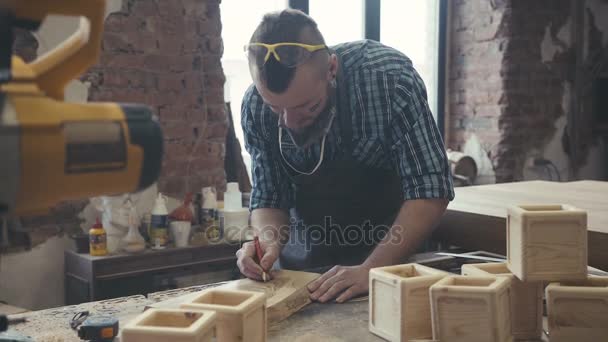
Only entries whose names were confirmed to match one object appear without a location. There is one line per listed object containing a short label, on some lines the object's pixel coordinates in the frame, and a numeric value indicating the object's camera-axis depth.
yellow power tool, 0.71
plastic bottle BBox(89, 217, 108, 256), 3.04
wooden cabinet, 2.96
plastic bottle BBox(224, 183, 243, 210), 3.49
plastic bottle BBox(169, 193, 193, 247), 3.23
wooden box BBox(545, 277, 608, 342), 1.35
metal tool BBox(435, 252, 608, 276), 1.95
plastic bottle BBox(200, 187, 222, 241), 3.35
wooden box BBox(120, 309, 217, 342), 1.12
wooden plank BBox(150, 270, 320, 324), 1.55
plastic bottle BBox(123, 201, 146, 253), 3.09
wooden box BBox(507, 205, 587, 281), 1.40
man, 1.94
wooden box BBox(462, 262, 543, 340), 1.42
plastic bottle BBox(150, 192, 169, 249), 3.18
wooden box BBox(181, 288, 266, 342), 1.27
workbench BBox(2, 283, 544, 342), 1.44
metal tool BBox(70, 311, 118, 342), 1.36
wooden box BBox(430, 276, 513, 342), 1.30
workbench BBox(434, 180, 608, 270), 1.96
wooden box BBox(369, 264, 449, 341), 1.38
